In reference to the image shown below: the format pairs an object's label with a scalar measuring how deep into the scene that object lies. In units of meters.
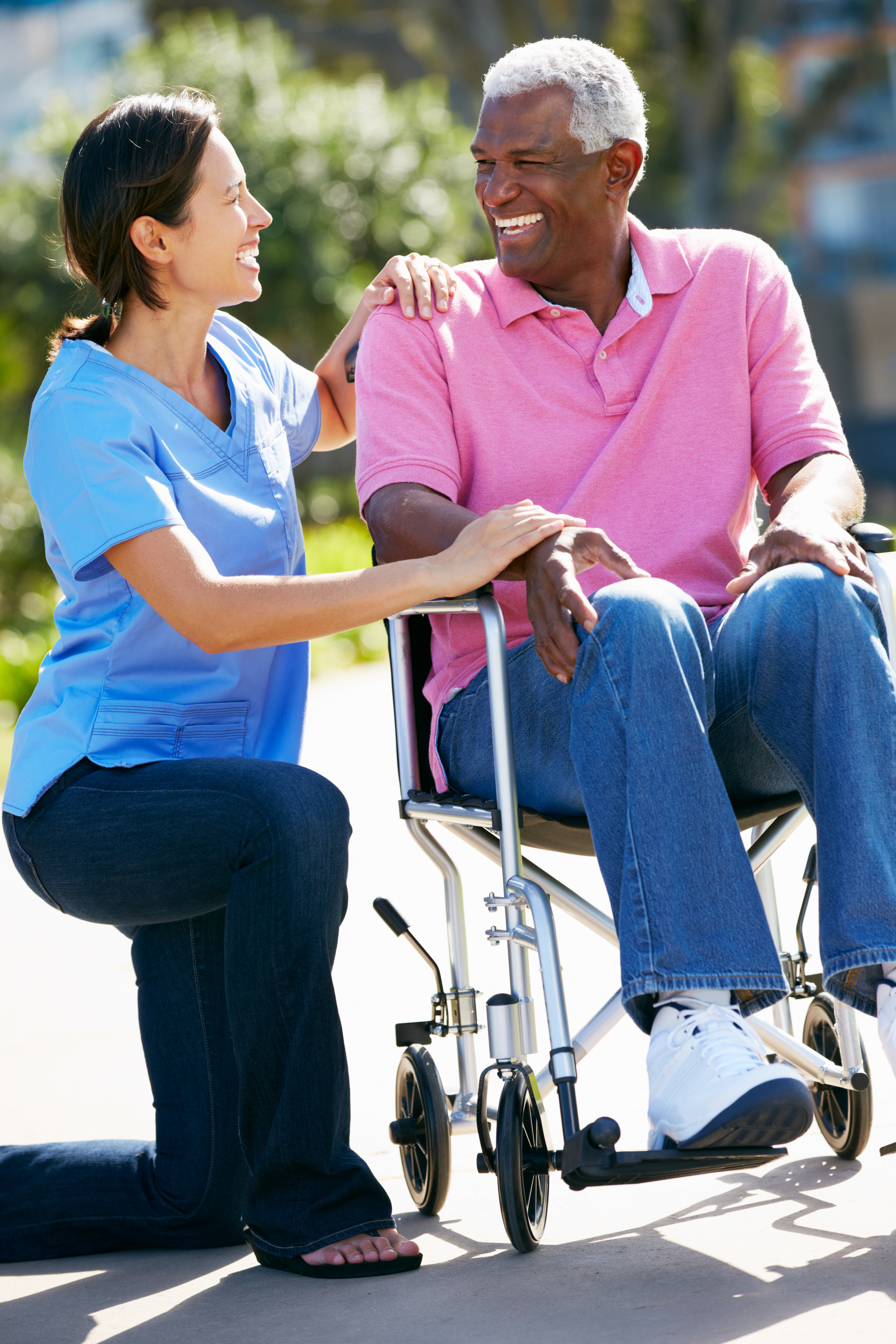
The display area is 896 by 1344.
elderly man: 4.44
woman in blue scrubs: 4.95
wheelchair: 4.64
